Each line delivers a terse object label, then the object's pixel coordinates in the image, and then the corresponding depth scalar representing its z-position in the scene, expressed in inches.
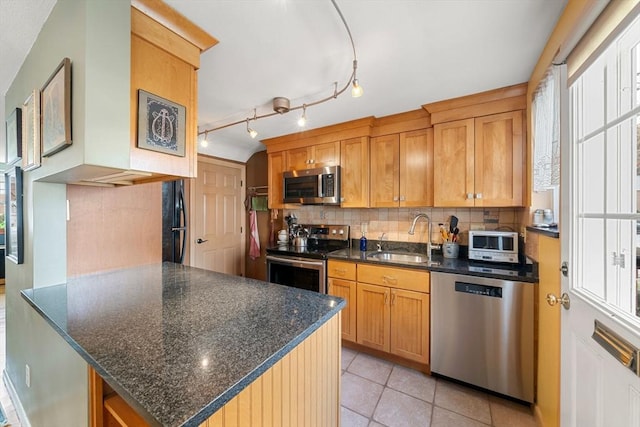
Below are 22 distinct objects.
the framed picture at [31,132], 48.6
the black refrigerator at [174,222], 85.4
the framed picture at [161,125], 41.6
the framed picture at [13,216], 59.6
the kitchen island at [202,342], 23.8
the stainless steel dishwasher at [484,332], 67.2
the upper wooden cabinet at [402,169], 94.7
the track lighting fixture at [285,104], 57.5
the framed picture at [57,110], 37.8
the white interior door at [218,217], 132.9
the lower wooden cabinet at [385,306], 82.3
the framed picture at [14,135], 61.1
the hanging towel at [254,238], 149.5
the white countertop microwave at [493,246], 78.4
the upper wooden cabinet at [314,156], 112.7
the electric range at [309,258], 102.6
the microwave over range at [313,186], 109.1
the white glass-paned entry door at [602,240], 32.2
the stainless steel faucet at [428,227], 95.8
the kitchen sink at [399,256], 102.6
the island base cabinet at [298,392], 28.2
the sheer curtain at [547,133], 53.6
